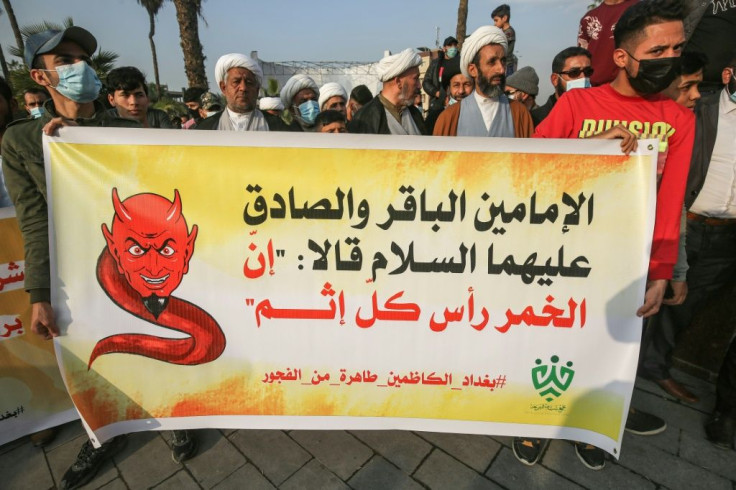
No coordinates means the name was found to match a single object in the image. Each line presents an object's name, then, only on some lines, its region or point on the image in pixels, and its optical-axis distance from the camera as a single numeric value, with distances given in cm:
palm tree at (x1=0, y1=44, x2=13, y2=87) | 2139
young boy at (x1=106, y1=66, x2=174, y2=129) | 294
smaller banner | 219
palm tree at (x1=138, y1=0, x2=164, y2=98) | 3936
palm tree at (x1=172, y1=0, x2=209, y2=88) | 962
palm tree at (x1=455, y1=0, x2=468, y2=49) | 1237
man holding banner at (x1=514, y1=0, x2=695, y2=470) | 183
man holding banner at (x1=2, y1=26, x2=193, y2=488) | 189
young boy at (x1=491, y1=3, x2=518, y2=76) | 617
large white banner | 181
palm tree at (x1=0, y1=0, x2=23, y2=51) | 2130
